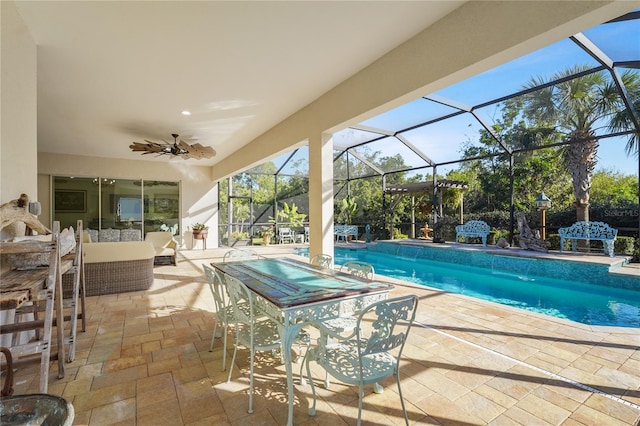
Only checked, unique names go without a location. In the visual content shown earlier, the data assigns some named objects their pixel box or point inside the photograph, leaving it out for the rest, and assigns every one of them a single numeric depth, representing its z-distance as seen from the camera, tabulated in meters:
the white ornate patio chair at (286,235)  12.19
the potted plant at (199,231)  10.36
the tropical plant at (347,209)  11.95
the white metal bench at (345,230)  11.87
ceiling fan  5.81
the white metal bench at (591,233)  6.70
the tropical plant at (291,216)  12.22
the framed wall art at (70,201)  8.98
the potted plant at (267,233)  11.75
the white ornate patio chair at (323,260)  3.52
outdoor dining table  1.88
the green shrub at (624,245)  7.02
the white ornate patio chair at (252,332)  2.06
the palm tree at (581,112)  6.32
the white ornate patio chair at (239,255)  4.07
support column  4.36
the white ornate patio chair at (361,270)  2.87
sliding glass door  9.05
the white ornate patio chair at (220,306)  2.50
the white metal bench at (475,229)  9.17
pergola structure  9.64
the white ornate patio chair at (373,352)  1.65
